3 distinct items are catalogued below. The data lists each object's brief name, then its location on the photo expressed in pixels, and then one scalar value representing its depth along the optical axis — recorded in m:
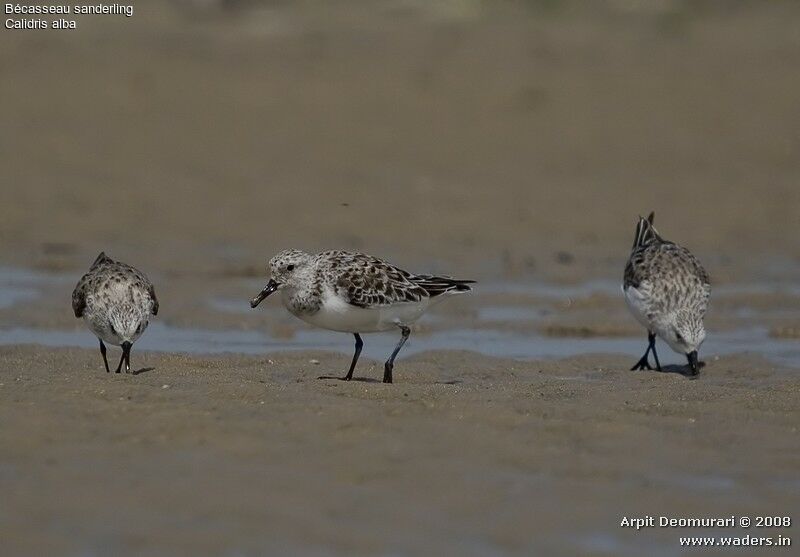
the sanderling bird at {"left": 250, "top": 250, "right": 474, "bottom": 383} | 11.40
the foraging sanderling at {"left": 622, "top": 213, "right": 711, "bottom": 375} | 12.50
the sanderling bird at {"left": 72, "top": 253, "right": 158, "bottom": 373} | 11.47
